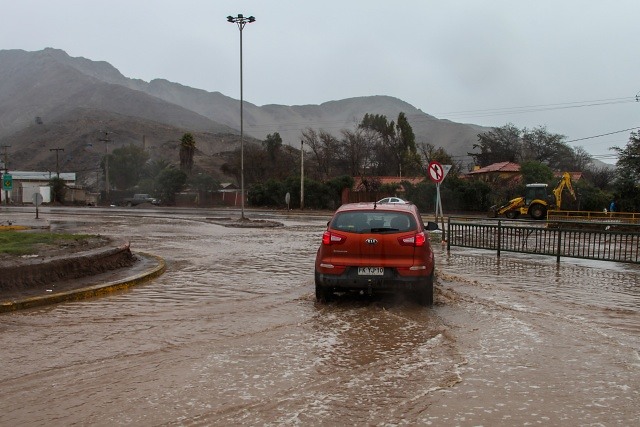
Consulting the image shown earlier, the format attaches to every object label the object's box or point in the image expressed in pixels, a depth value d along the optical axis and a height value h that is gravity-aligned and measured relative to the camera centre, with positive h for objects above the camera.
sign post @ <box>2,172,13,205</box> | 36.93 +0.77
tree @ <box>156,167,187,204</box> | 68.12 +1.47
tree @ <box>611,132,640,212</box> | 38.34 +1.49
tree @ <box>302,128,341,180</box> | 79.38 +6.40
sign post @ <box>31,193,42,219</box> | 28.73 -0.17
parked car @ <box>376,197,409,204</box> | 37.03 -0.16
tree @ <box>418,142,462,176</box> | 75.94 +6.02
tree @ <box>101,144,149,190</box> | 87.75 +4.30
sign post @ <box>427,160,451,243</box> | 18.55 +0.81
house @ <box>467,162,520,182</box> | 52.90 +2.73
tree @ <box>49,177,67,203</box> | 73.38 +0.59
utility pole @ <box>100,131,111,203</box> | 69.32 +0.00
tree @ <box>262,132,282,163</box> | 75.94 +6.74
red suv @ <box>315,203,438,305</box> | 8.34 -0.87
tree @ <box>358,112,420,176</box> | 79.24 +7.73
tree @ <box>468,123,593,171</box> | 81.12 +6.97
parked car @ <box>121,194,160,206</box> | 66.06 -0.55
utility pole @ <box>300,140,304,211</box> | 52.47 +0.29
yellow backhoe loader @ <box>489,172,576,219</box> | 36.97 -0.30
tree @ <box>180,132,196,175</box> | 78.88 +6.04
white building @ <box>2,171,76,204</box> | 72.75 +0.91
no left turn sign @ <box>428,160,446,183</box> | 18.58 +0.81
